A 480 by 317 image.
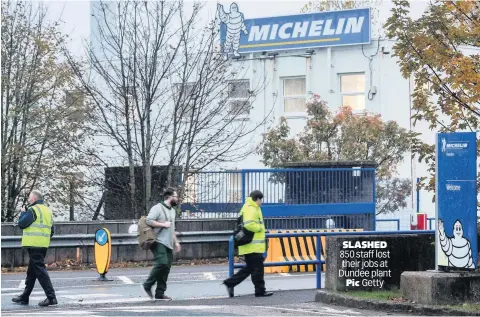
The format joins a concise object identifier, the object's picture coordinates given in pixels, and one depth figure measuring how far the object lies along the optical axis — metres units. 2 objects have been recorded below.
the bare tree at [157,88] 28.84
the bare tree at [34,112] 29.03
